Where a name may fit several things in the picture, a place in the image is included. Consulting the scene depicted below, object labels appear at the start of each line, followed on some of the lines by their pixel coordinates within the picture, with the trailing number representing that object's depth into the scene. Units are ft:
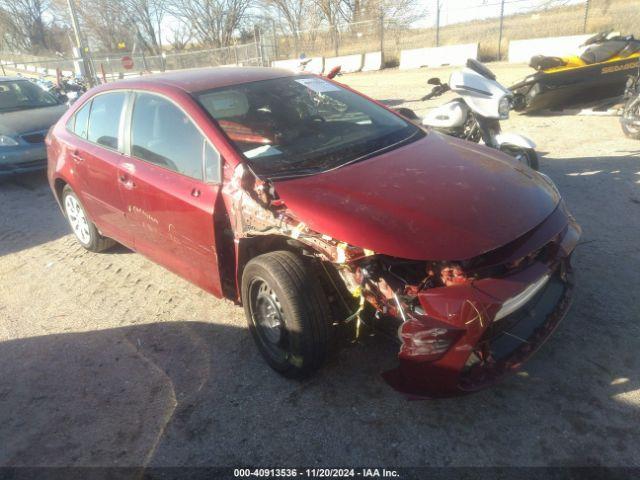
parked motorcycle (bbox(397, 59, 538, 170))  17.20
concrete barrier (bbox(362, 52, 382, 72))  64.54
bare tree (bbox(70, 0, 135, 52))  117.39
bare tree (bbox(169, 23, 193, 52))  114.62
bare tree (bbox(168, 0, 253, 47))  107.04
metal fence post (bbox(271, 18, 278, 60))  79.24
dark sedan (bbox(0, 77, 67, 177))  23.79
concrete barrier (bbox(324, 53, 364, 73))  66.59
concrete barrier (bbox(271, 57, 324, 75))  64.69
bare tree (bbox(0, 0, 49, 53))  166.81
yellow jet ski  27.81
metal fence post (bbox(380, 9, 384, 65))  67.26
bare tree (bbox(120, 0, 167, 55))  115.75
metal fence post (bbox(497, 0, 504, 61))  55.01
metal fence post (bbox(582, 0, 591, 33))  51.72
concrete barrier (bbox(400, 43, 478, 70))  55.36
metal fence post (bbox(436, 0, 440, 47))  62.34
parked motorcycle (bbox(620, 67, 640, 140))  22.43
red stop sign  60.16
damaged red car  7.09
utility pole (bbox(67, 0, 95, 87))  55.11
